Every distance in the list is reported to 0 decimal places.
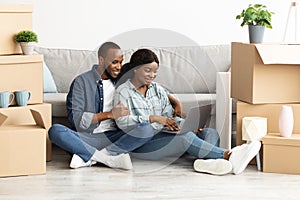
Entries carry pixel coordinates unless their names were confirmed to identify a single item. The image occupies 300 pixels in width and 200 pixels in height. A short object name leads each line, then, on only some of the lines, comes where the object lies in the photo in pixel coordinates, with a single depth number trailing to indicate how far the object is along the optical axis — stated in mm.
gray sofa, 3824
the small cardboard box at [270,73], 3410
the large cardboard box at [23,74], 3379
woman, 3324
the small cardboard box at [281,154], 3309
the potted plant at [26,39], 3406
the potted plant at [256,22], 3561
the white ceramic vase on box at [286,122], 3354
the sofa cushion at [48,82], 4039
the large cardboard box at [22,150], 3166
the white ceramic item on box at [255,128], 3410
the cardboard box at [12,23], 3385
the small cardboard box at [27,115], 3400
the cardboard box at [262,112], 3502
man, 3418
